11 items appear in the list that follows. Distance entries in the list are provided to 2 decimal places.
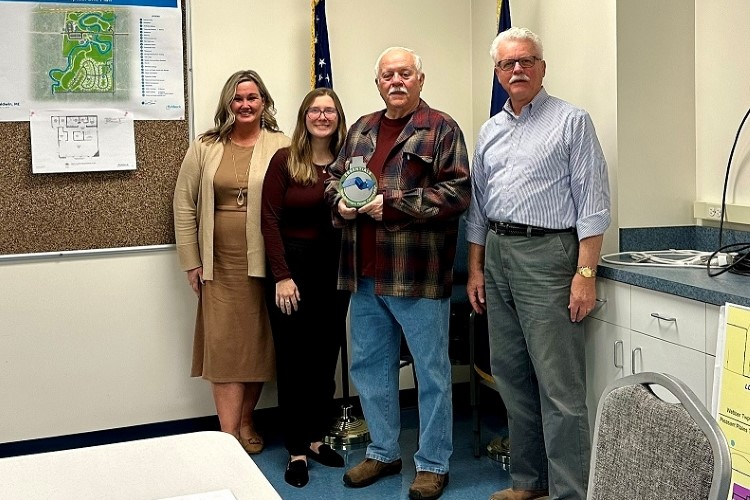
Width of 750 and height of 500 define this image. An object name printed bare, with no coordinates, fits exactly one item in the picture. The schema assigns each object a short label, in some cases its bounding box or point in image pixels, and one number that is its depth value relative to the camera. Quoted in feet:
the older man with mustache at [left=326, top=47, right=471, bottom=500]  10.14
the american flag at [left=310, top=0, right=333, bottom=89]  12.90
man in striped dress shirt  9.36
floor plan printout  12.12
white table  4.95
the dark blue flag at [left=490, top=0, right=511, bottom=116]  12.44
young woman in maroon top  11.19
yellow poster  7.57
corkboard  12.08
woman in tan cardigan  11.84
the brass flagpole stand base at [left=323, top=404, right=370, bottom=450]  12.64
